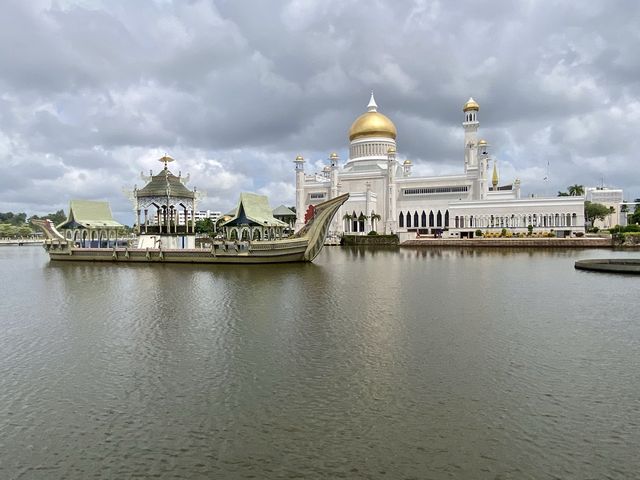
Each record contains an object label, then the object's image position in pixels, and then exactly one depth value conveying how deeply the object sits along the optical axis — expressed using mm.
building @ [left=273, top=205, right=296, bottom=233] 83000
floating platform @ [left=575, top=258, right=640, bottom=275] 28719
